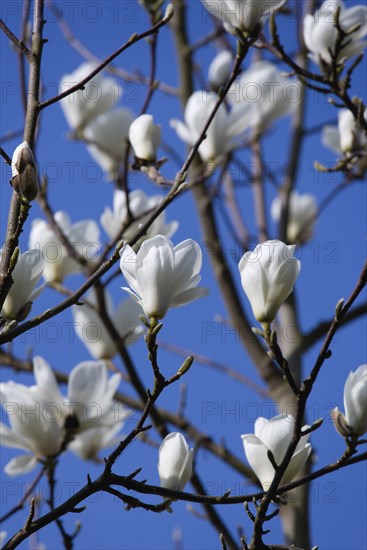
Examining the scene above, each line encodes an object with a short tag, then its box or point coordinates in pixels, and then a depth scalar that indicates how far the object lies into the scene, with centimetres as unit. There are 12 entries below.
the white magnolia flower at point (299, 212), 538
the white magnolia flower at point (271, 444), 294
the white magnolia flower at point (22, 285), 289
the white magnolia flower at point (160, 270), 289
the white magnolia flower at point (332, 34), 343
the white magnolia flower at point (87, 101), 449
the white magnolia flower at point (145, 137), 325
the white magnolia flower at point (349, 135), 356
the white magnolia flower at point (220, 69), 503
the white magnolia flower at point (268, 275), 288
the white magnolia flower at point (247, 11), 313
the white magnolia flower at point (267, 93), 482
